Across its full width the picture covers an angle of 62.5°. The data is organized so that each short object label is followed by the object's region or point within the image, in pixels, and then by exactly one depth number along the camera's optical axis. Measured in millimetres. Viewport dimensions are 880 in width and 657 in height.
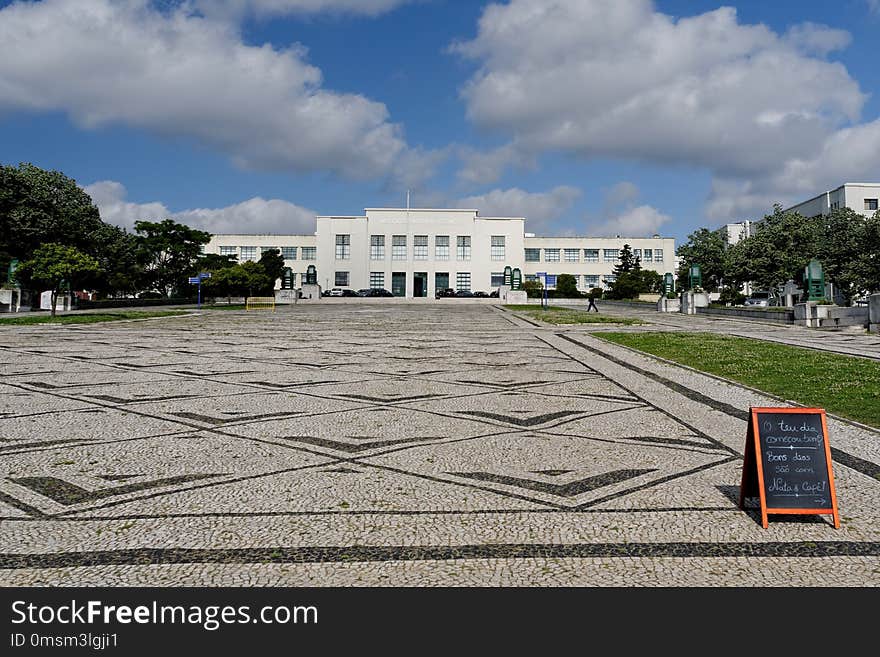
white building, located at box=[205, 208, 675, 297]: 101188
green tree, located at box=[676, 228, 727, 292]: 76188
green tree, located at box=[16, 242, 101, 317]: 30609
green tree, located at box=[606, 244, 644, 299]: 81938
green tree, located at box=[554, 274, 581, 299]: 81475
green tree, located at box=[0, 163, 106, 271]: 46688
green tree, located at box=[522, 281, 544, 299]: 82412
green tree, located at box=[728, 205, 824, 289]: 59688
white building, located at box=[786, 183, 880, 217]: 92938
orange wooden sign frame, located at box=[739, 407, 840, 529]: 4406
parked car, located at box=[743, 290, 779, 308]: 87862
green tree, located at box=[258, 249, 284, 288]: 87650
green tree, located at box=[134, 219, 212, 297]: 59219
